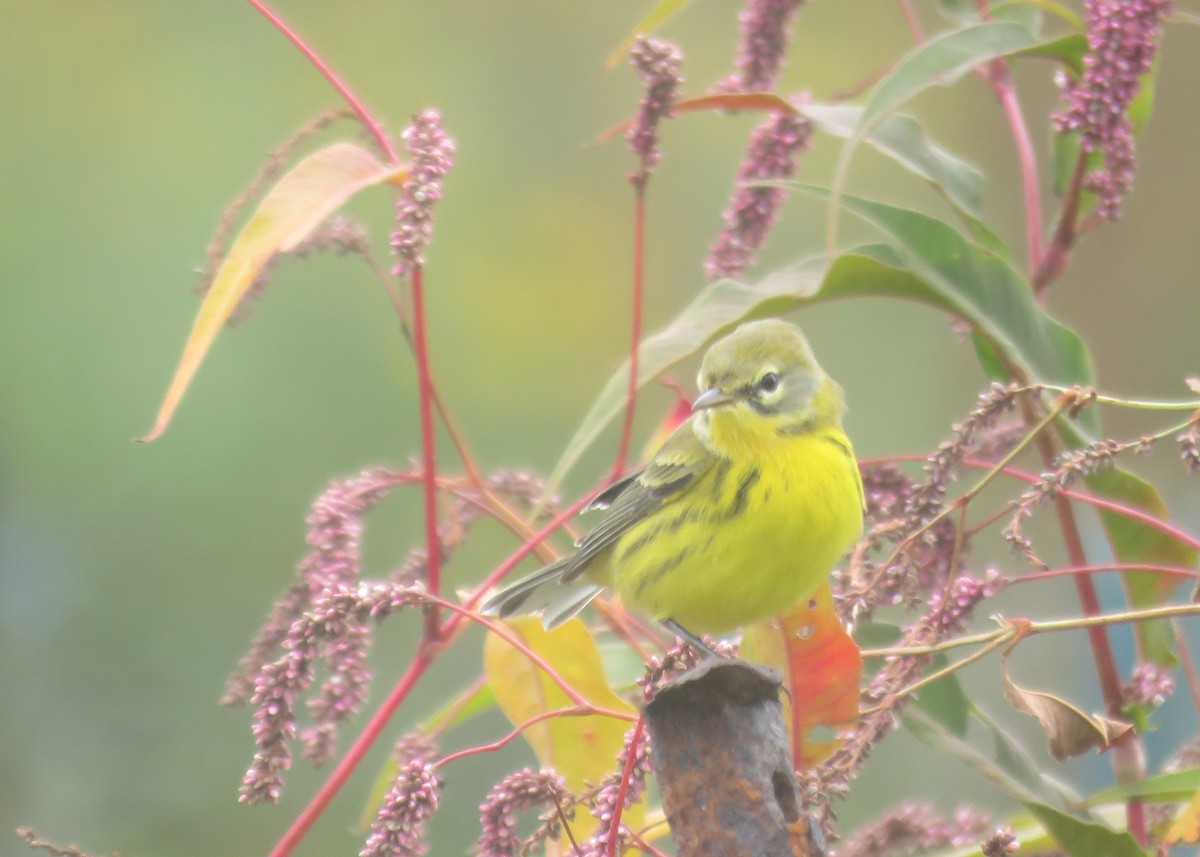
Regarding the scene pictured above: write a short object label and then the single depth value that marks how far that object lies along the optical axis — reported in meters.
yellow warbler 5.77
